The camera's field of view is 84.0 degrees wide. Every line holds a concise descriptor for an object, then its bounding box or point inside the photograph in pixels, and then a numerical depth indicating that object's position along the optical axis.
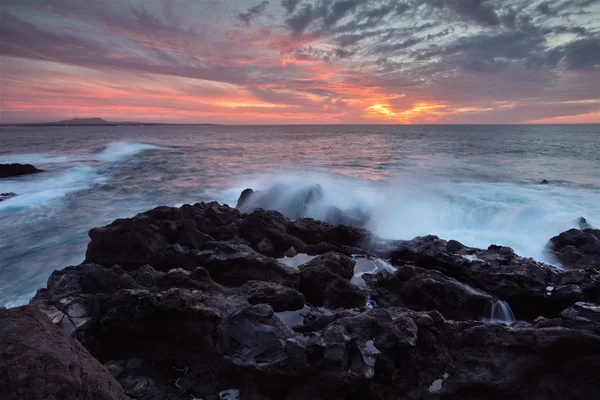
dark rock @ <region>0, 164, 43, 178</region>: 25.56
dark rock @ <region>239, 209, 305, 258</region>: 9.73
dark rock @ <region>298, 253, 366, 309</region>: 6.84
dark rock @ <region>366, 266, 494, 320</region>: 6.66
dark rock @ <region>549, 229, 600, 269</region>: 9.02
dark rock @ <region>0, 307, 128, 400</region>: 2.77
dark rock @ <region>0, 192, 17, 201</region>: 18.41
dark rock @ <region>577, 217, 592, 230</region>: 12.62
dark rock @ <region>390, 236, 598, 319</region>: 6.75
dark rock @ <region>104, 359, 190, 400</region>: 4.56
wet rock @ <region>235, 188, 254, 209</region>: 15.08
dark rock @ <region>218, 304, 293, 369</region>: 4.75
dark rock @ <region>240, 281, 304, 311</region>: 6.30
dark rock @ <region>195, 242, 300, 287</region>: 7.35
